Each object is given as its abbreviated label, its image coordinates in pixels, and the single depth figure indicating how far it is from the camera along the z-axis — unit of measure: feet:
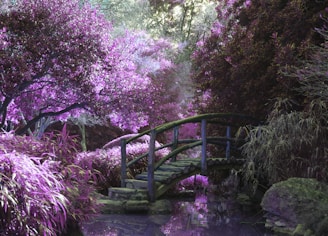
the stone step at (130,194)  26.58
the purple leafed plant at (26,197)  11.76
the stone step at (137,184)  27.12
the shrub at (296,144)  24.79
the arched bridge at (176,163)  26.71
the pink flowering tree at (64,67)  24.22
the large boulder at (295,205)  20.76
